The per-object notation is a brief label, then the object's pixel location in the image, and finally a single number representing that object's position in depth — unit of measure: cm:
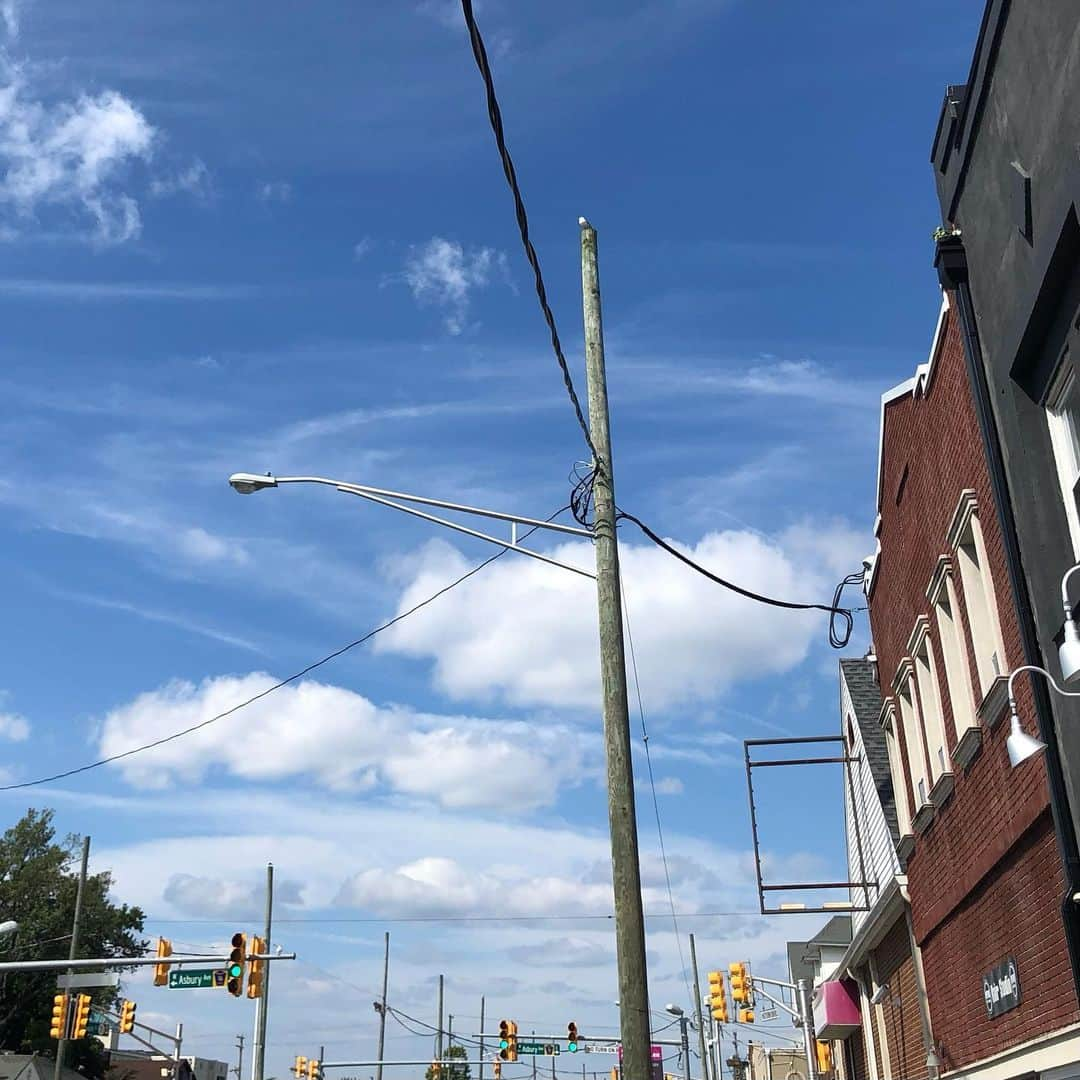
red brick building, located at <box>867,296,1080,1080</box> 1041
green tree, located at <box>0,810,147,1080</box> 5709
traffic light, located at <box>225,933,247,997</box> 2861
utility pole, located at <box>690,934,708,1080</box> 5578
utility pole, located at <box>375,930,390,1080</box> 7031
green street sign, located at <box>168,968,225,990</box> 3081
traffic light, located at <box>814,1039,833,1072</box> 3117
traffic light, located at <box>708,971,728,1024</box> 3806
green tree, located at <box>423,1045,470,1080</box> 9824
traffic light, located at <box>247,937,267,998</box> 3042
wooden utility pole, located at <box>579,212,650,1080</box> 987
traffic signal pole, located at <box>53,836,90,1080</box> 4257
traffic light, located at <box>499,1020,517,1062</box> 4738
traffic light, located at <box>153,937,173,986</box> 2948
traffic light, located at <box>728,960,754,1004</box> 3988
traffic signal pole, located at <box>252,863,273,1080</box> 4036
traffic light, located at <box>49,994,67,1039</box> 3544
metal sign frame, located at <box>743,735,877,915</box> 1816
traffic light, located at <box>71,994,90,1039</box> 3647
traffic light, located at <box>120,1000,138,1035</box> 3675
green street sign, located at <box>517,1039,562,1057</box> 5972
